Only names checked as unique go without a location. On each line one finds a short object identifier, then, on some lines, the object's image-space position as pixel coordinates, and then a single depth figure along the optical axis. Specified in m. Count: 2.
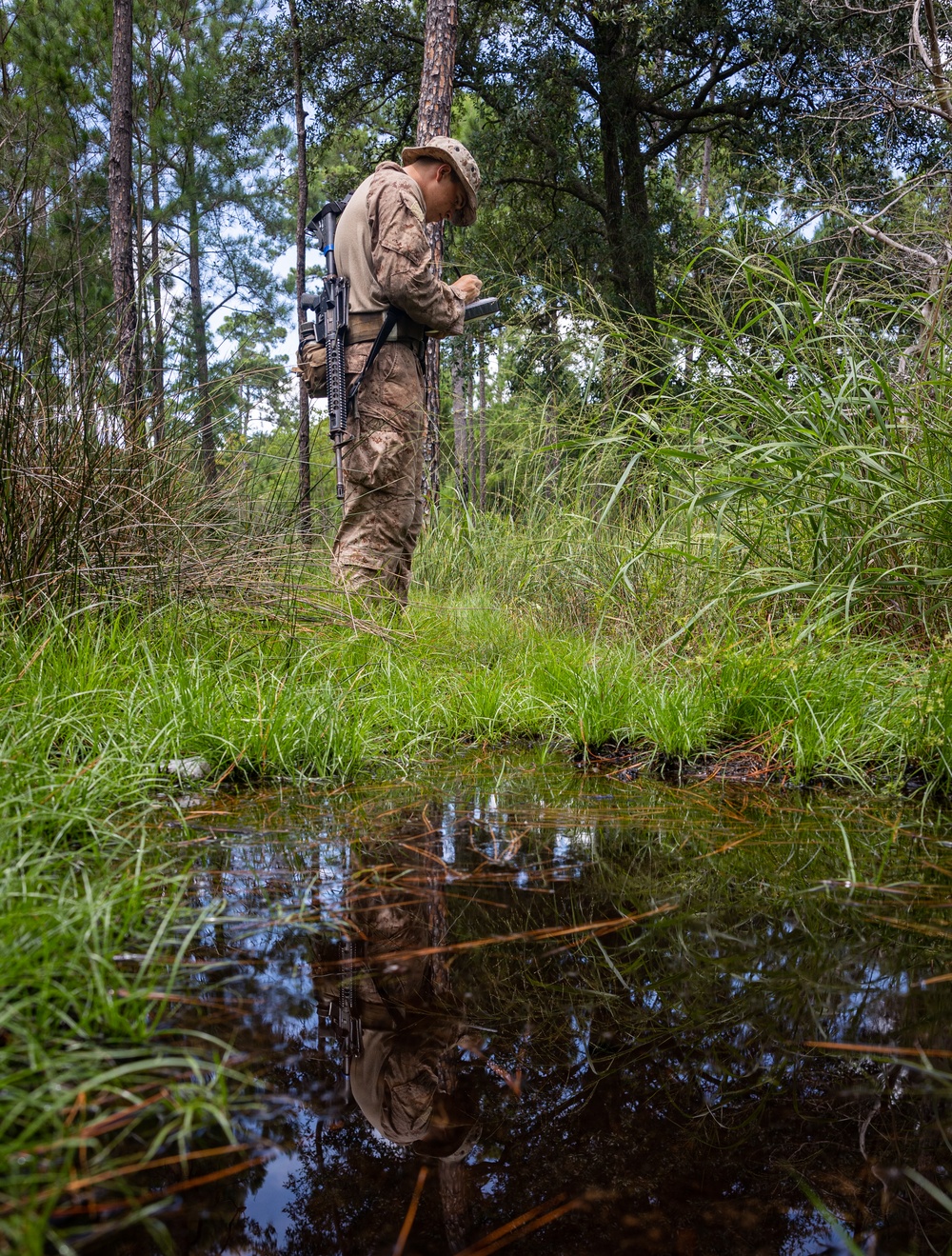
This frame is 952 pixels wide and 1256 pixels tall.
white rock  1.84
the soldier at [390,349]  3.38
